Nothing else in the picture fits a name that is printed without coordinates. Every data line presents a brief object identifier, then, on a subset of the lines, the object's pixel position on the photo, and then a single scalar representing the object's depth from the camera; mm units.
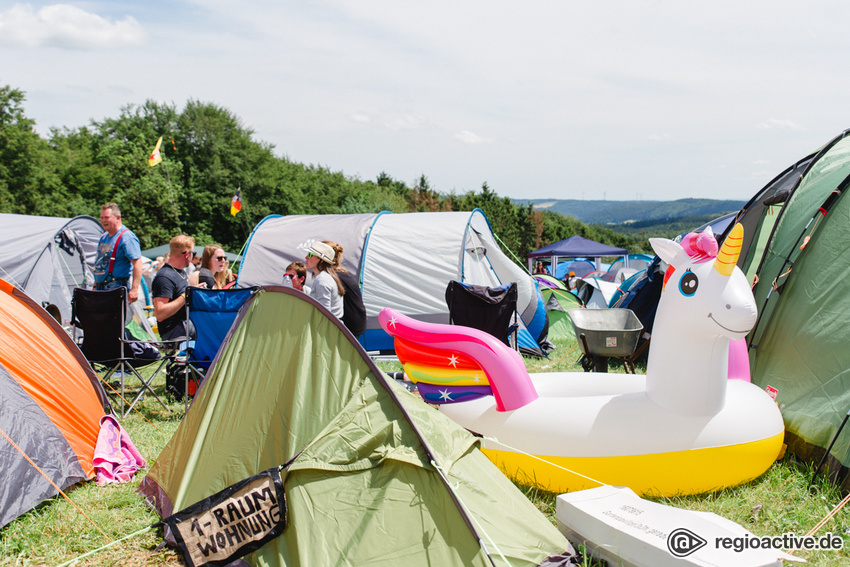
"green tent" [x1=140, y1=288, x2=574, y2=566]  2303
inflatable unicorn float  3156
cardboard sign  2441
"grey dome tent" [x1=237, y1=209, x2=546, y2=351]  7973
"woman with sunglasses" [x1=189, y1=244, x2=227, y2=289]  6012
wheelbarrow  4504
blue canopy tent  24391
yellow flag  17419
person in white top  5000
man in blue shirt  5648
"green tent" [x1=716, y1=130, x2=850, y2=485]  3521
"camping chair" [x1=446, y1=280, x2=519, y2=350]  6613
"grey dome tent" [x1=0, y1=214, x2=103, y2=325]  8133
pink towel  3568
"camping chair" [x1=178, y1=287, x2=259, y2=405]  4953
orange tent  2980
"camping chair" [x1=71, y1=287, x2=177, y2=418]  5051
